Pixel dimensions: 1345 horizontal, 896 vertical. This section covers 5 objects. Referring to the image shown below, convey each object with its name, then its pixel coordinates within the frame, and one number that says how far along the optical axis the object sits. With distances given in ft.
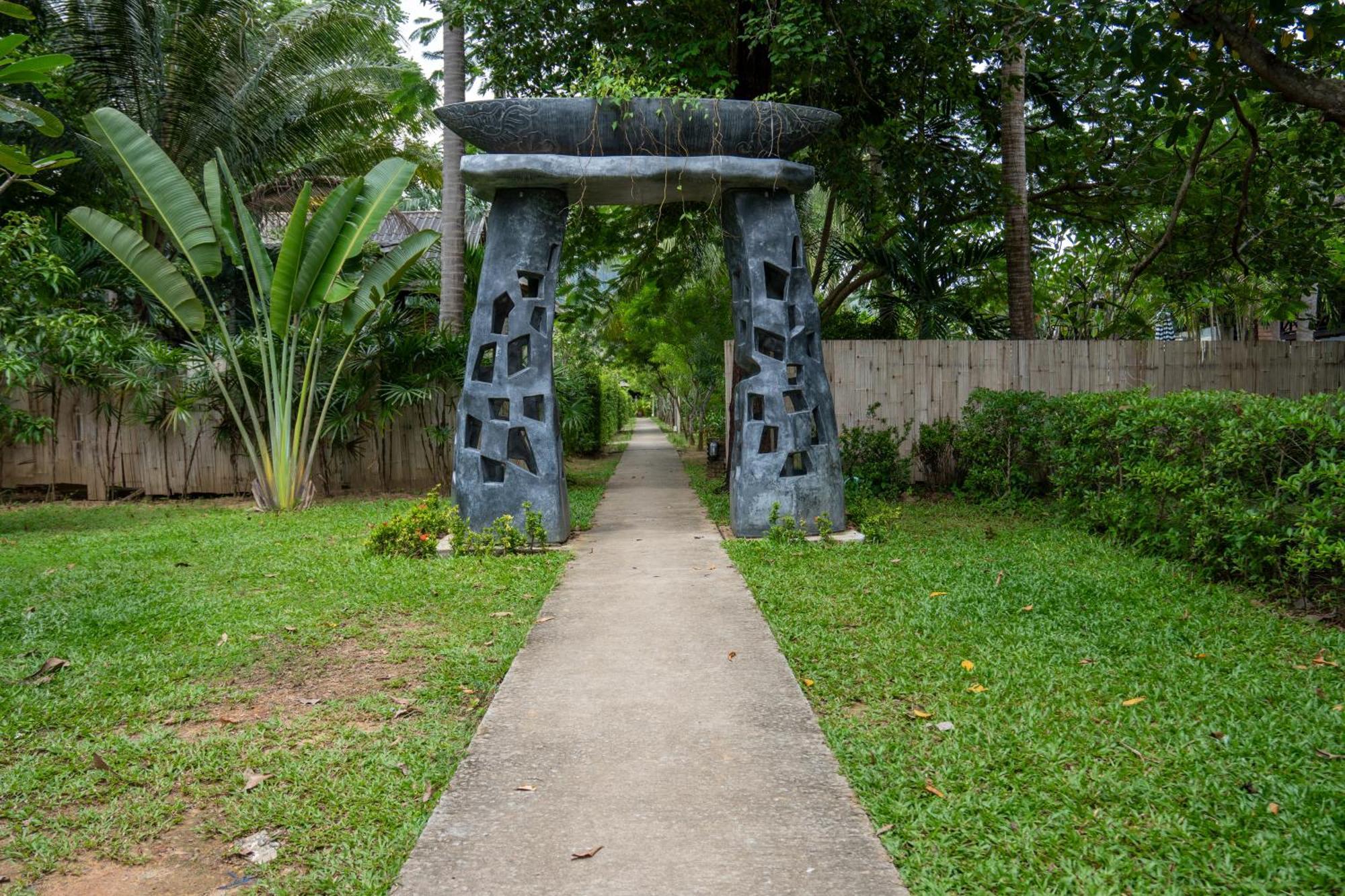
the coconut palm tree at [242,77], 47.50
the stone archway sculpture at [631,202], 27.02
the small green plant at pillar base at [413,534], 26.84
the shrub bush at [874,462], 38.06
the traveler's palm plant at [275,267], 34.63
